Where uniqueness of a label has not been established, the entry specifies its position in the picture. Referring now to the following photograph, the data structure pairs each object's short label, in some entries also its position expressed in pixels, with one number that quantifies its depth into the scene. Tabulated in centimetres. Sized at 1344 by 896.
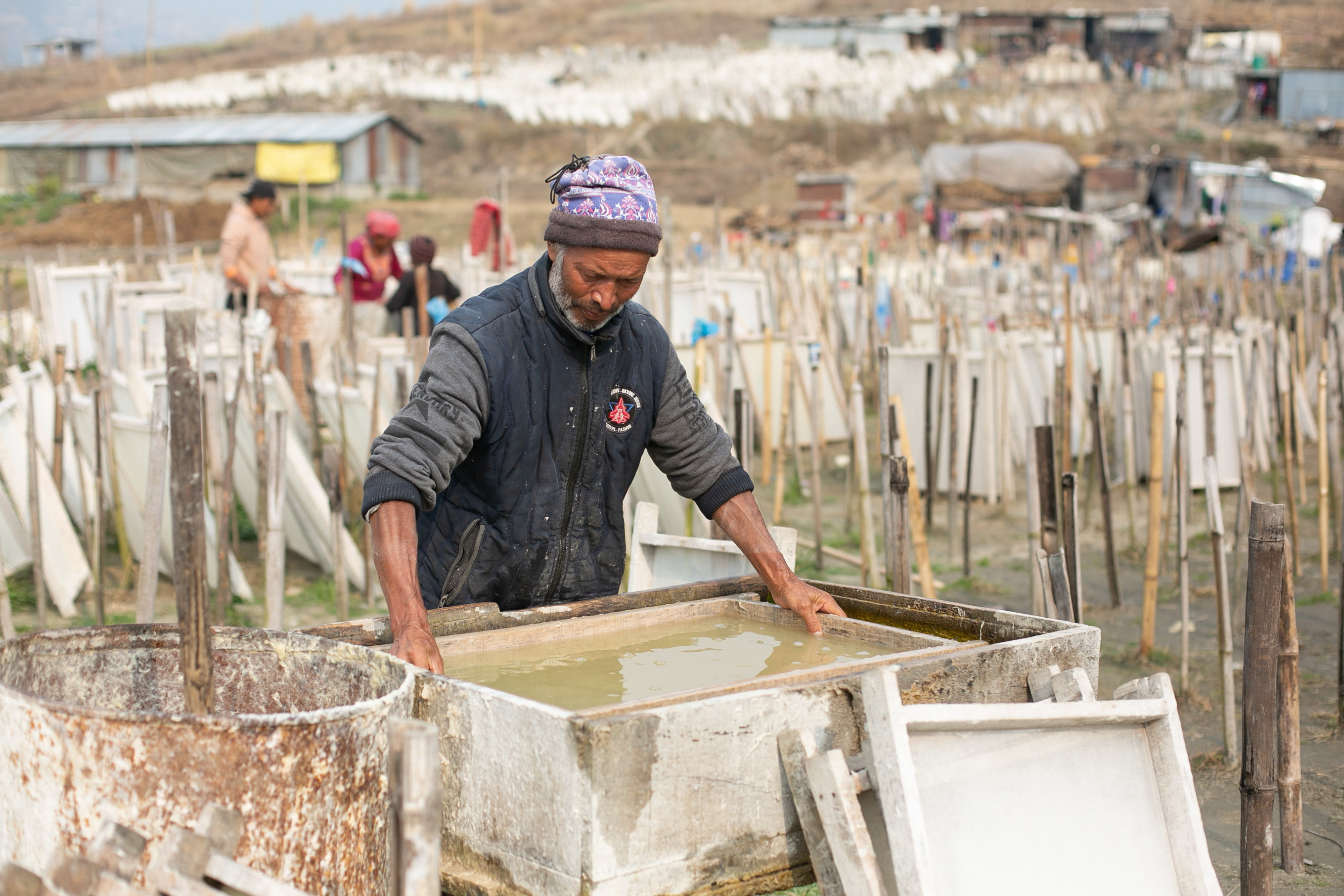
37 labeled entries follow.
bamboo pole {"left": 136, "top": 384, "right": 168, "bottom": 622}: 371
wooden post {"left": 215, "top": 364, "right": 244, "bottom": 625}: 464
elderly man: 246
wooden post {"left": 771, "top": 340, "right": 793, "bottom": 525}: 688
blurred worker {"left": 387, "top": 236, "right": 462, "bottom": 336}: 798
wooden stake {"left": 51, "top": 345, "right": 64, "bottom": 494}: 491
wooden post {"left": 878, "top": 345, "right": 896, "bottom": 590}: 399
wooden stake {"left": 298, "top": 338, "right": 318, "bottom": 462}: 591
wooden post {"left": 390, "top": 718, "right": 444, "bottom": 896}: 153
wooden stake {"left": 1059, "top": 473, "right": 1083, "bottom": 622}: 379
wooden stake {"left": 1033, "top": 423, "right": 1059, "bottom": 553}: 403
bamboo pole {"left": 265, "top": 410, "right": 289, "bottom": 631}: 446
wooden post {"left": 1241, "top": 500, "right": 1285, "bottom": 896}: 281
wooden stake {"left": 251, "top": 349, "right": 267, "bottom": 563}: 457
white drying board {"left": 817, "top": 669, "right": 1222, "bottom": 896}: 196
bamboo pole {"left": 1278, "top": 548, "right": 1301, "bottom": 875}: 309
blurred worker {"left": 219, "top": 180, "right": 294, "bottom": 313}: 800
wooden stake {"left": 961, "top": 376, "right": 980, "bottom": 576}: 632
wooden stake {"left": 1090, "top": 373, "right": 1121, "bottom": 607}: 577
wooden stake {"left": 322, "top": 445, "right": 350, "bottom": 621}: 457
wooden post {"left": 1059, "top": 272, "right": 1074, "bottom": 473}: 616
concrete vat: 190
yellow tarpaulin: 2958
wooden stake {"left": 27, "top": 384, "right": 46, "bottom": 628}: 497
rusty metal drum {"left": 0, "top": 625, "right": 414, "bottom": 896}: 166
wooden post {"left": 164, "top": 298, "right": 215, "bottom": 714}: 160
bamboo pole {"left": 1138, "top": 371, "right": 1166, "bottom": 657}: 502
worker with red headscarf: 839
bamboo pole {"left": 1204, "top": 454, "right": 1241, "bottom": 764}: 405
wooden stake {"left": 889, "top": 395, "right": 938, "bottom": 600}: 519
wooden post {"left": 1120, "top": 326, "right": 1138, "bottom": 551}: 684
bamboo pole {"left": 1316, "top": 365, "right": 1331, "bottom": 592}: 566
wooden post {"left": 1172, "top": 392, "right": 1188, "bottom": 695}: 452
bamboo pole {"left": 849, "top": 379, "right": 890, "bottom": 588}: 525
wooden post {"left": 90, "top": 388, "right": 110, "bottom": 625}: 479
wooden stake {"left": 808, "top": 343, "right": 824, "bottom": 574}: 612
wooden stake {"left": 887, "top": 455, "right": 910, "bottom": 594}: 387
